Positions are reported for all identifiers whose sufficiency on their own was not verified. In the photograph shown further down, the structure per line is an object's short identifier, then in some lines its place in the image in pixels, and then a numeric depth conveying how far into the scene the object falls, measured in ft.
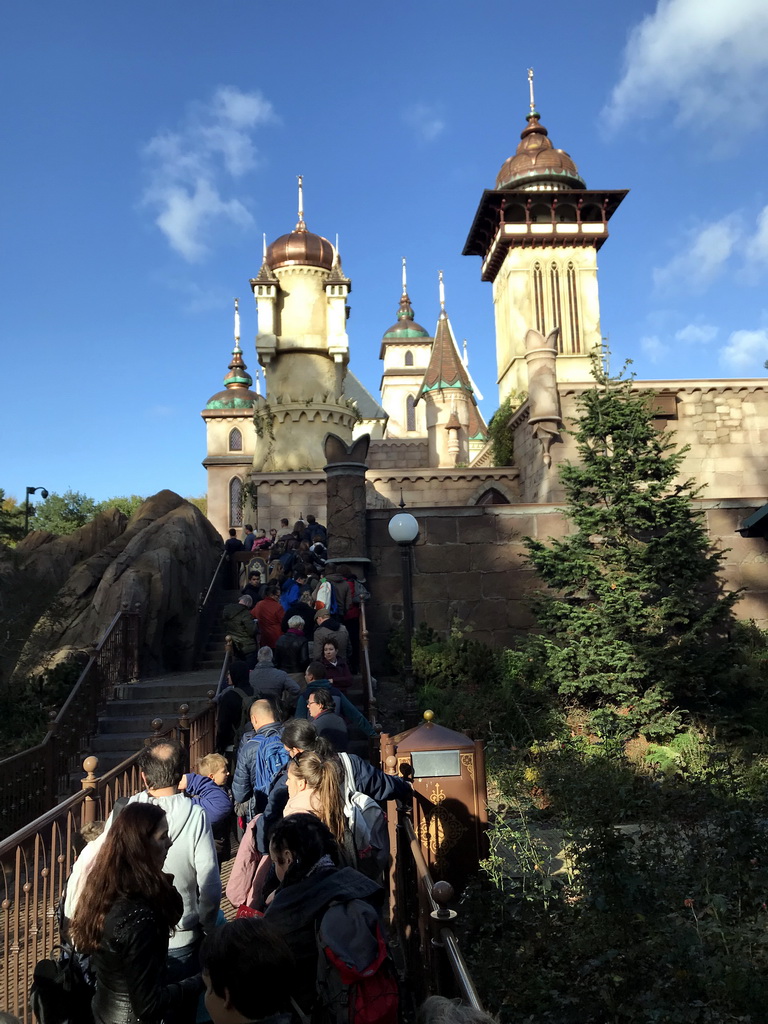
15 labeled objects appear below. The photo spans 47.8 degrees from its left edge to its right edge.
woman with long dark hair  9.93
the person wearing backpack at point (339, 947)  9.76
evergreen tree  42.37
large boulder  52.85
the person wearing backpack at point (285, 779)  16.02
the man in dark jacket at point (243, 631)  37.24
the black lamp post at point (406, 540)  36.96
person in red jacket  40.19
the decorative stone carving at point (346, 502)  51.75
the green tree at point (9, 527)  76.05
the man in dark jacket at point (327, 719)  20.53
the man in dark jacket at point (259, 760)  18.11
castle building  53.88
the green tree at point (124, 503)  227.81
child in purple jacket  17.42
